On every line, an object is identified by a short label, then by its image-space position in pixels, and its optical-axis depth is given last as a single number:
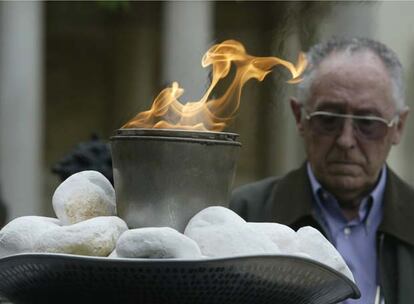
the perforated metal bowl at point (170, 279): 4.26
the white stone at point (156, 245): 4.28
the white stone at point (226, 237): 4.45
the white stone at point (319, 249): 4.74
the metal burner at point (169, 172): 4.58
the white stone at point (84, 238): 4.51
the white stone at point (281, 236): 4.65
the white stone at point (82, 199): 4.83
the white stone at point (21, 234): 4.66
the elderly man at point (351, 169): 8.05
